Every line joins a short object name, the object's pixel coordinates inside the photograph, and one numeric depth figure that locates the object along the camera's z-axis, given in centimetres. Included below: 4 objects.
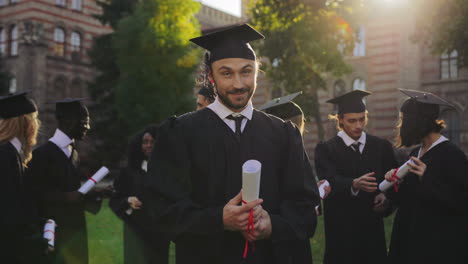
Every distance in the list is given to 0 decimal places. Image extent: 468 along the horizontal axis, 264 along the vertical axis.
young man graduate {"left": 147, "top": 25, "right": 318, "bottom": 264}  278
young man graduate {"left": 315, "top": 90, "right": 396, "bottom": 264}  537
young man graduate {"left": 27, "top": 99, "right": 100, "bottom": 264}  459
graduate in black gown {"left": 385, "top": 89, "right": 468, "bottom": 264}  432
